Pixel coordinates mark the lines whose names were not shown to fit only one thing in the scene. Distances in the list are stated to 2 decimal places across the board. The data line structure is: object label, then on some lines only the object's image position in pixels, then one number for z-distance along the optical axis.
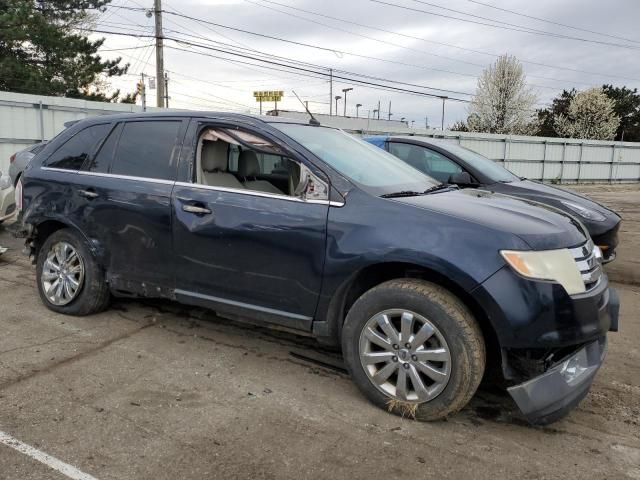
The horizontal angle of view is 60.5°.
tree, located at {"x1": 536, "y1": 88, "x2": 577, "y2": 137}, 52.59
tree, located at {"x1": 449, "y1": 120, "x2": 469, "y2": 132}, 52.84
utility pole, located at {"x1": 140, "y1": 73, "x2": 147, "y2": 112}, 27.33
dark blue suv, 2.90
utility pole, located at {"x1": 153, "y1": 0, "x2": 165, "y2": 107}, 25.53
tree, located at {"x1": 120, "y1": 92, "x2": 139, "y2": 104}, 35.78
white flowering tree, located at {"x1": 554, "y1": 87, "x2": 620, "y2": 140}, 47.00
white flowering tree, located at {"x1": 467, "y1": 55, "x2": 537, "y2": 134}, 46.28
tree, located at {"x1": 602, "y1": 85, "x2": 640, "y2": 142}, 56.56
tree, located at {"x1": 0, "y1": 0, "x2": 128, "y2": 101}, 27.55
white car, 7.66
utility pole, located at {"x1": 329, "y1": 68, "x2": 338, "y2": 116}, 50.72
